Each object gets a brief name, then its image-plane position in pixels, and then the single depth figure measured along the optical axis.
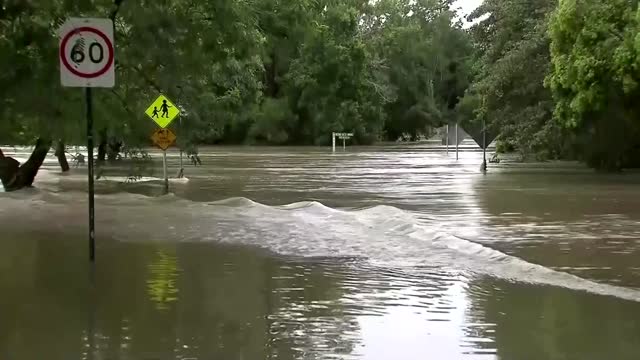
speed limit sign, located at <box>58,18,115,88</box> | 8.70
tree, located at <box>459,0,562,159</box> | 32.84
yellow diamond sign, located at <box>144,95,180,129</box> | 19.69
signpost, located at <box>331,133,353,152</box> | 64.28
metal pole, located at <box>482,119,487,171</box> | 36.09
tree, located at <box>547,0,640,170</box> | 24.41
